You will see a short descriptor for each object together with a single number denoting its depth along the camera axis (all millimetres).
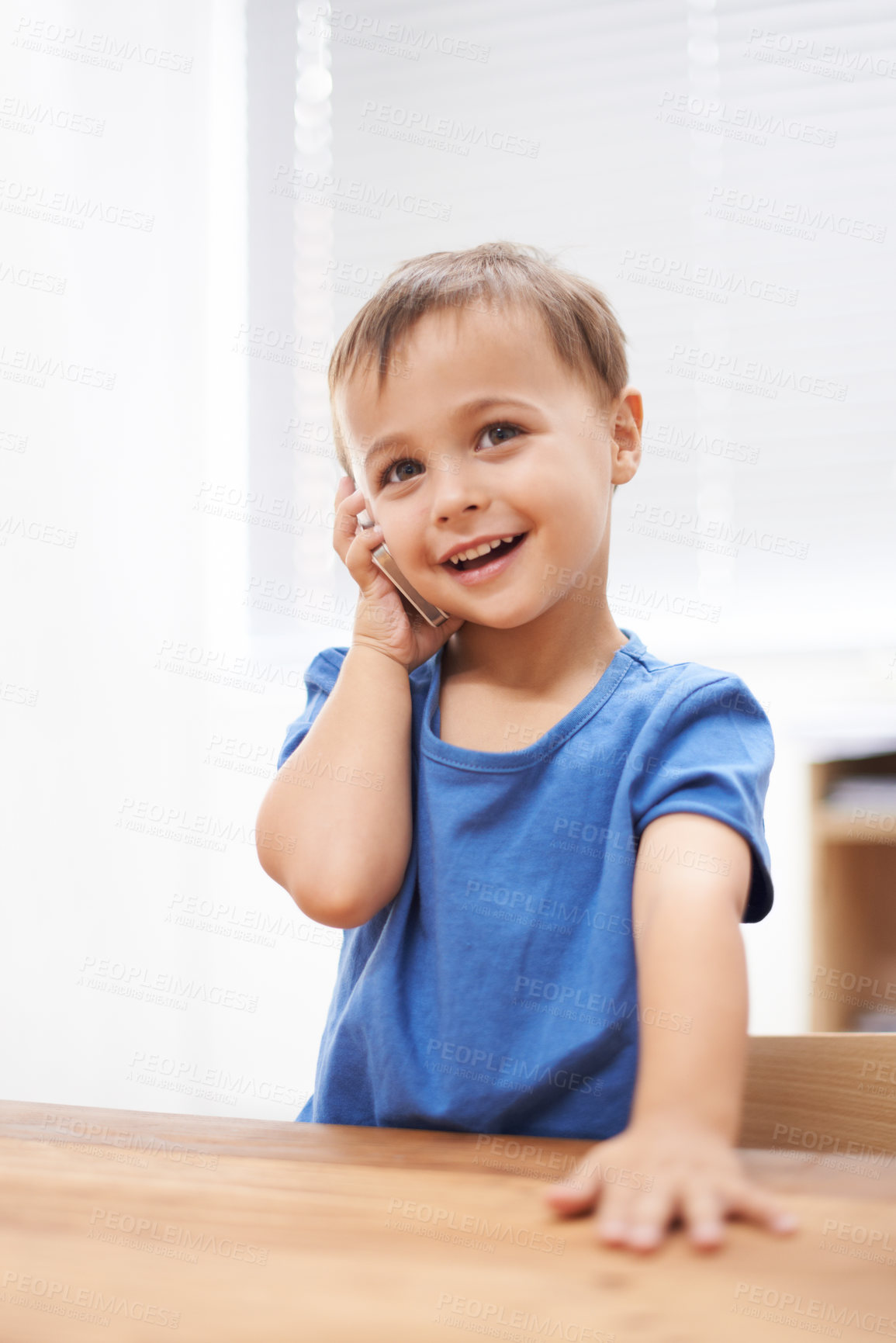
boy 762
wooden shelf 2125
